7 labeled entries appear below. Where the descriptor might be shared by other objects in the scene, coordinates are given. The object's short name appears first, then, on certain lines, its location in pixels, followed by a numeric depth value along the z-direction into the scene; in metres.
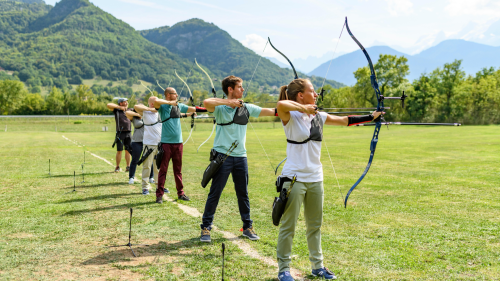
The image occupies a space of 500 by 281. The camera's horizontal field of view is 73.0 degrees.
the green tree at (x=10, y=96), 92.25
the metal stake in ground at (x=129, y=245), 4.27
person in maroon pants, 6.50
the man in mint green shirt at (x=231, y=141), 4.58
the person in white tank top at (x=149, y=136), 7.62
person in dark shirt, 10.47
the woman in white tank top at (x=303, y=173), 3.40
